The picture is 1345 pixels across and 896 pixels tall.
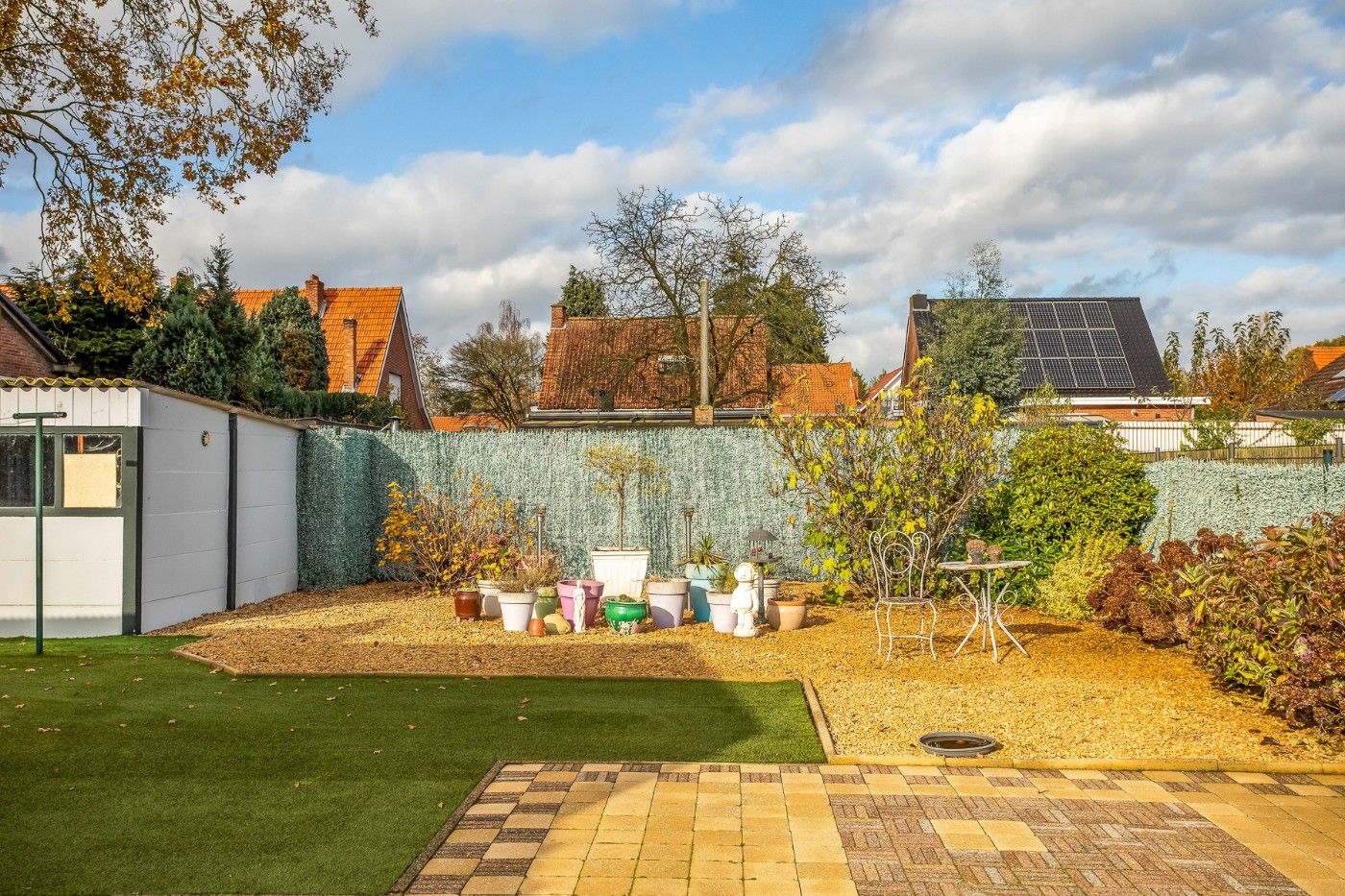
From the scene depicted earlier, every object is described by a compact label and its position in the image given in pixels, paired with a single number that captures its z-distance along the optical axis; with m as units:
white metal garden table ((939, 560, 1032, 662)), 8.72
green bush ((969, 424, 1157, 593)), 12.12
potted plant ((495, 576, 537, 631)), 11.20
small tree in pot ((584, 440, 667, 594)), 12.40
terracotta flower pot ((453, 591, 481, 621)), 11.80
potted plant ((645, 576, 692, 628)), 11.39
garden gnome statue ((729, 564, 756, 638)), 10.62
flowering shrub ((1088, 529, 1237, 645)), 8.89
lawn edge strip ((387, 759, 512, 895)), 4.21
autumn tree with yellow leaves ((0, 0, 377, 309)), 10.48
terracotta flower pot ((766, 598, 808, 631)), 11.15
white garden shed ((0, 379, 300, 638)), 10.58
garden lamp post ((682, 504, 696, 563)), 13.31
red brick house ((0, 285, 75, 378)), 17.25
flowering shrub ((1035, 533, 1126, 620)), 11.23
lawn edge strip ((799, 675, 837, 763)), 6.19
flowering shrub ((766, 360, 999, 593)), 11.83
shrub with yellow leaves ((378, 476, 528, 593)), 13.64
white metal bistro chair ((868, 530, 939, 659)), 11.51
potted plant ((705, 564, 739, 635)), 11.02
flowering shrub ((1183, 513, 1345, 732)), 6.40
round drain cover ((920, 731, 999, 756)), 6.11
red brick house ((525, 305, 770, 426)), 23.62
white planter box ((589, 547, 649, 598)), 12.39
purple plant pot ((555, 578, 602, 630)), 11.20
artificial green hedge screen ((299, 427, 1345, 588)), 14.52
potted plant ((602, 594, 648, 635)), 10.98
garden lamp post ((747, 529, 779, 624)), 11.04
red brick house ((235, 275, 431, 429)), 32.25
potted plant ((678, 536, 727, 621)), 11.80
